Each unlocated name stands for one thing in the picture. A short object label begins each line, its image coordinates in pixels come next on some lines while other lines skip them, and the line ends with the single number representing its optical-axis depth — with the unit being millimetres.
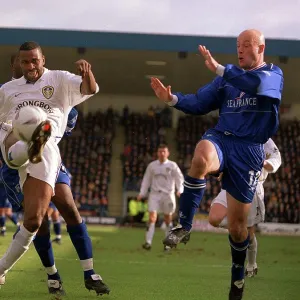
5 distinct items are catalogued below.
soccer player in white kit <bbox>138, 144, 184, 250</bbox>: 34554
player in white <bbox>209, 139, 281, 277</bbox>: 17503
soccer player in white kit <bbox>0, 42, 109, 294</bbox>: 12052
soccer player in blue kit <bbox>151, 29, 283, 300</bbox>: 12331
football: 11493
